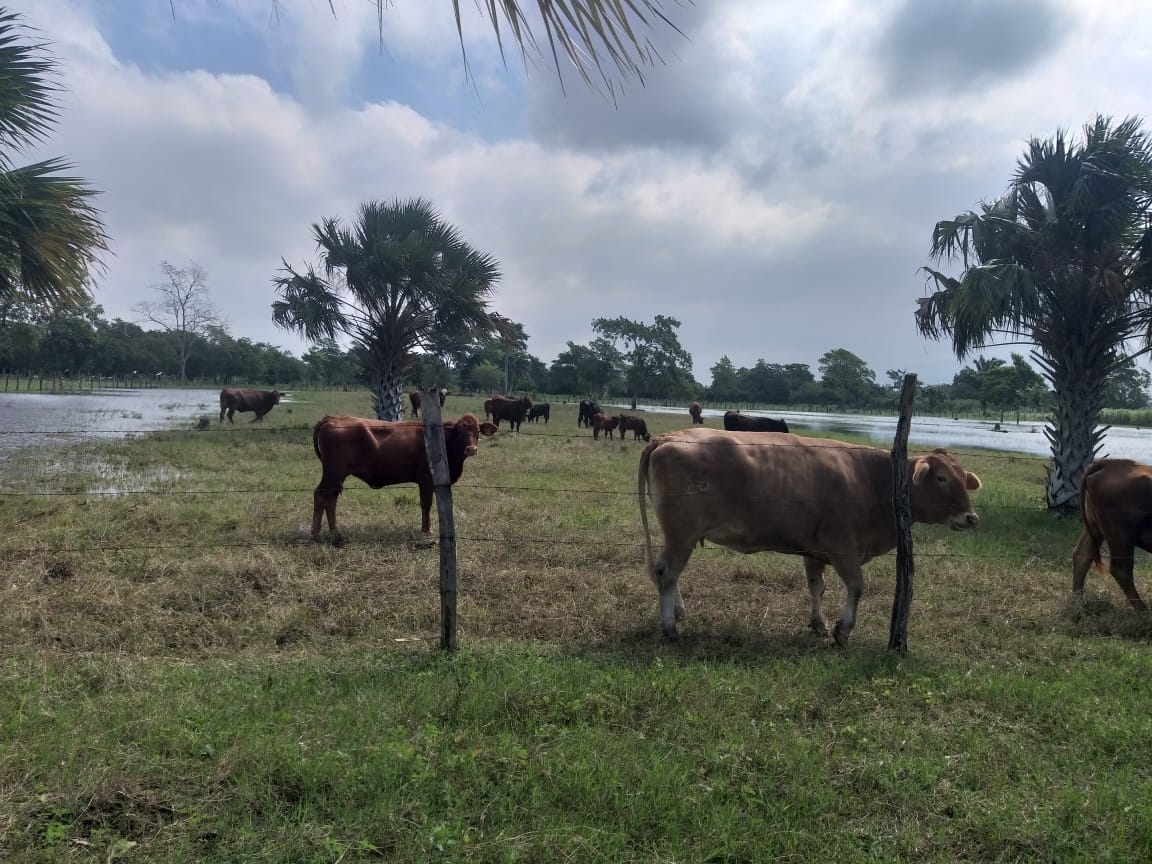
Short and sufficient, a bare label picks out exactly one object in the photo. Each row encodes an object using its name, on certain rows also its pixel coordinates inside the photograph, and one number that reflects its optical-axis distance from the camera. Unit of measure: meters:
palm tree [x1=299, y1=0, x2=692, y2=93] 1.41
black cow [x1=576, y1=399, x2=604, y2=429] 29.70
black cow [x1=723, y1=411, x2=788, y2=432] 22.34
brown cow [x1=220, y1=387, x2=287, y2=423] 25.42
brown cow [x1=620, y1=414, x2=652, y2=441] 23.92
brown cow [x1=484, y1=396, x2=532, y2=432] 26.31
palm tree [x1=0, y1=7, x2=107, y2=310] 6.93
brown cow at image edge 5.80
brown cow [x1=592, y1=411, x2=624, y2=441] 23.17
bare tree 58.56
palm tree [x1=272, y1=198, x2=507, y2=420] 18.25
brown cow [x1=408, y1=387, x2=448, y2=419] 21.12
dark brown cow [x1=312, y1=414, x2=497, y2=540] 7.68
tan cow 5.12
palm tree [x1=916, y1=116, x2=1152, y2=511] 9.49
